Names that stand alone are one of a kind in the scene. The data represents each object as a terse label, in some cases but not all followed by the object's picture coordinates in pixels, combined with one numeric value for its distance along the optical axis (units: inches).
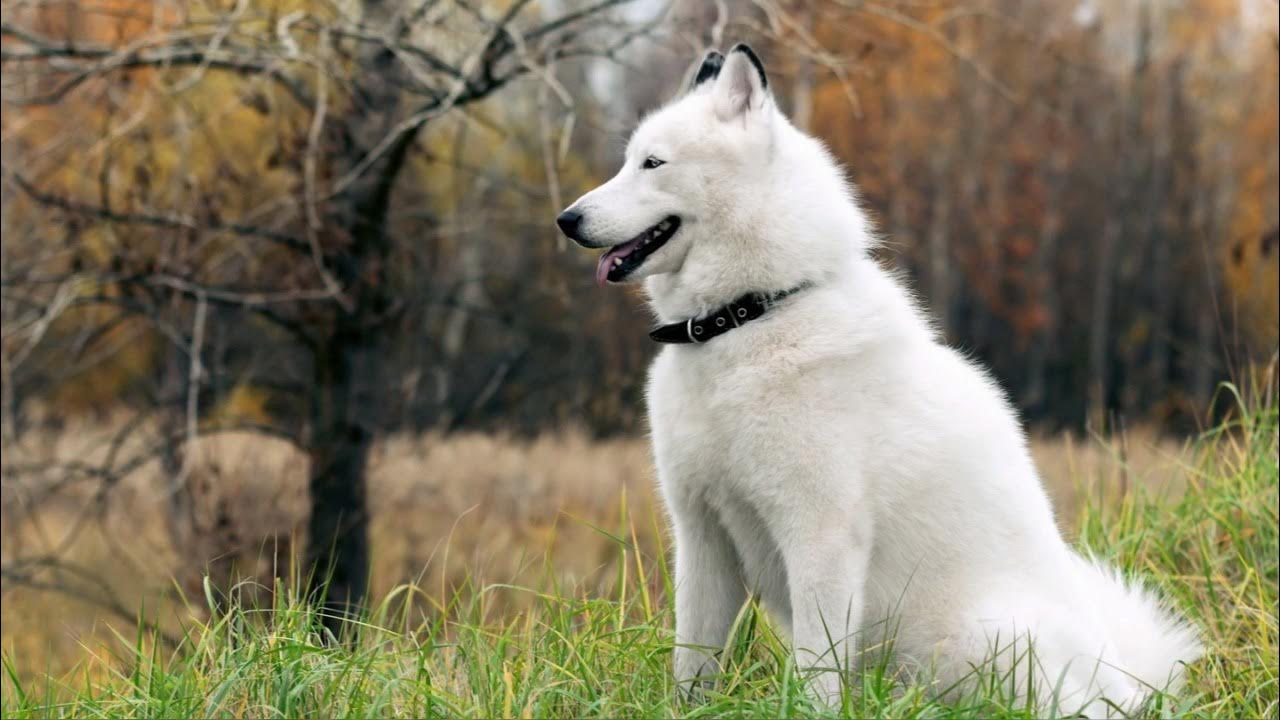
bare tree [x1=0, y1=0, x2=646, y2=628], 449.4
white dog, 234.2
